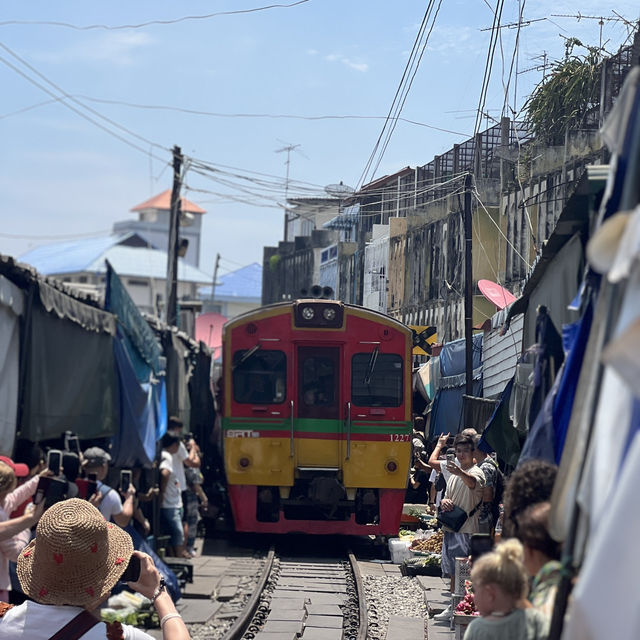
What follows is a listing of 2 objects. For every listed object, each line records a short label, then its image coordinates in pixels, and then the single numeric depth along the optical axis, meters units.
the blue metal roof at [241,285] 81.31
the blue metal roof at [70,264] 70.06
